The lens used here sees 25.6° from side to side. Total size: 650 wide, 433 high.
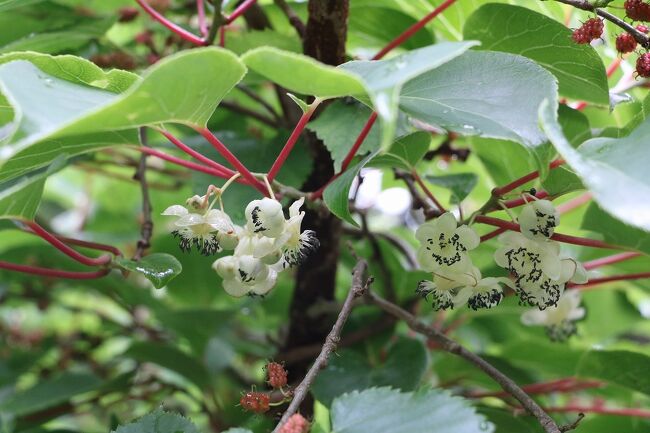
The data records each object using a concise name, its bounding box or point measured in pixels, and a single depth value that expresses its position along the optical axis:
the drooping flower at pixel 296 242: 0.40
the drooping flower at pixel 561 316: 0.50
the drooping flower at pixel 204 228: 0.41
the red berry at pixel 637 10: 0.41
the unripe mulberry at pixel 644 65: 0.40
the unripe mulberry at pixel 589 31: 0.41
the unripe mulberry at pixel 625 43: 0.42
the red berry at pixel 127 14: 0.55
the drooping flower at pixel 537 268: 0.41
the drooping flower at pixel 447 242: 0.41
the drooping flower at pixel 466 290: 0.42
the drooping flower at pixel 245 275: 0.40
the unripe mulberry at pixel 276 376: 0.38
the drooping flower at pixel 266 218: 0.39
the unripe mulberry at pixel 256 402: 0.38
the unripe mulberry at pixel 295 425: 0.35
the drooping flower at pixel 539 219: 0.40
